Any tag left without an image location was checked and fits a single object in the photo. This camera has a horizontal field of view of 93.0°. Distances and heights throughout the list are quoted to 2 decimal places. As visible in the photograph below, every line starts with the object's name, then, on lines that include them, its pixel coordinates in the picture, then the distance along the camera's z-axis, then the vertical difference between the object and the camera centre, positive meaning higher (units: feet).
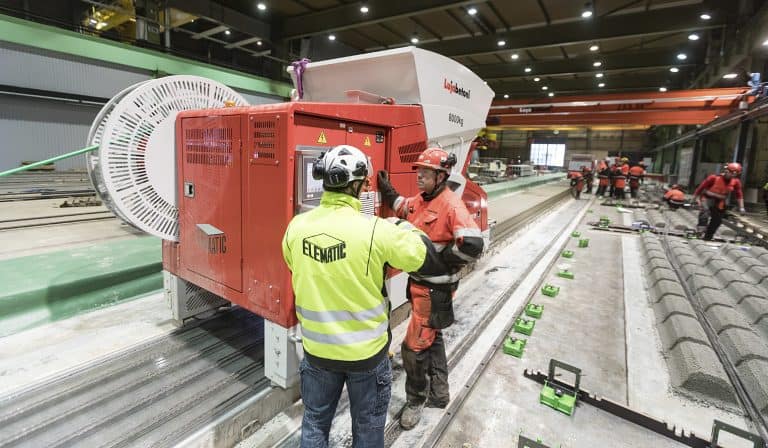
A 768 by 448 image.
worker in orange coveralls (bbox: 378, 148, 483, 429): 6.56 -2.15
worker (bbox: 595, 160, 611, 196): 47.61 +0.68
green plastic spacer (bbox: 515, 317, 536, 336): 10.63 -4.29
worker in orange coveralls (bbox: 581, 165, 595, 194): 50.58 +0.67
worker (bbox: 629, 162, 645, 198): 42.84 +0.77
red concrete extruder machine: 6.25 +0.16
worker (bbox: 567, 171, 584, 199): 46.16 -0.25
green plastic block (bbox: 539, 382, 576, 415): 7.27 -4.43
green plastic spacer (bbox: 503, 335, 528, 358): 9.36 -4.33
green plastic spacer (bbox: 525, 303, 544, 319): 11.69 -4.21
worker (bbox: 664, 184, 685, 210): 32.81 -1.16
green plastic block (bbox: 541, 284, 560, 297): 13.78 -4.17
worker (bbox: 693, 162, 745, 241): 21.68 -0.34
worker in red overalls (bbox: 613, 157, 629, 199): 43.65 +0.69
